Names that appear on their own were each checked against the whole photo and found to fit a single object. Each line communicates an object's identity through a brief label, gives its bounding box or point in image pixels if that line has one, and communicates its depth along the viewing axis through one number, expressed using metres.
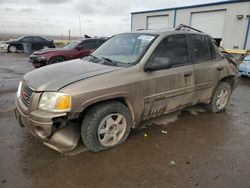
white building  16.27
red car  10.55
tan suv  2.96
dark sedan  20.41
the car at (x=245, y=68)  9.51
